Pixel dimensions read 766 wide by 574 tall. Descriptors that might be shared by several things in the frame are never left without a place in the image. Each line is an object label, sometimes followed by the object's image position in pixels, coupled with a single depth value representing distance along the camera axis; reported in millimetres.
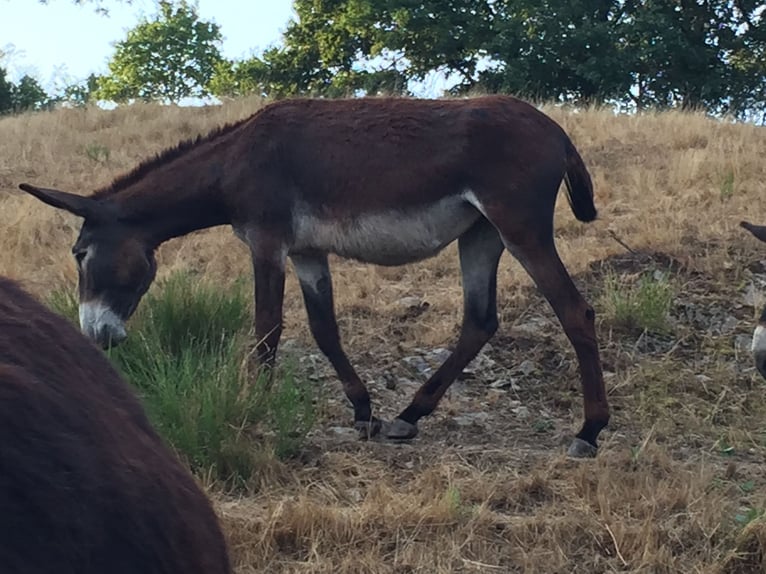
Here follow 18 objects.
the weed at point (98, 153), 12820
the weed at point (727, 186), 9789
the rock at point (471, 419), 5661
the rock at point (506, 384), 6226
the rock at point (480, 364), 6473
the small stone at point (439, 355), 6609
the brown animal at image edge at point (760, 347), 4805
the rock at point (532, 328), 6953
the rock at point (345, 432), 5363
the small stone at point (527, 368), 6441
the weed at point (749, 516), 3979
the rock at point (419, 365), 6455
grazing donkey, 5262
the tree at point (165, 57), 39969
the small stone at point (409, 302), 7477
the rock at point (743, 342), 6816
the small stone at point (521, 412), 5820
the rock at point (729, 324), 7148
